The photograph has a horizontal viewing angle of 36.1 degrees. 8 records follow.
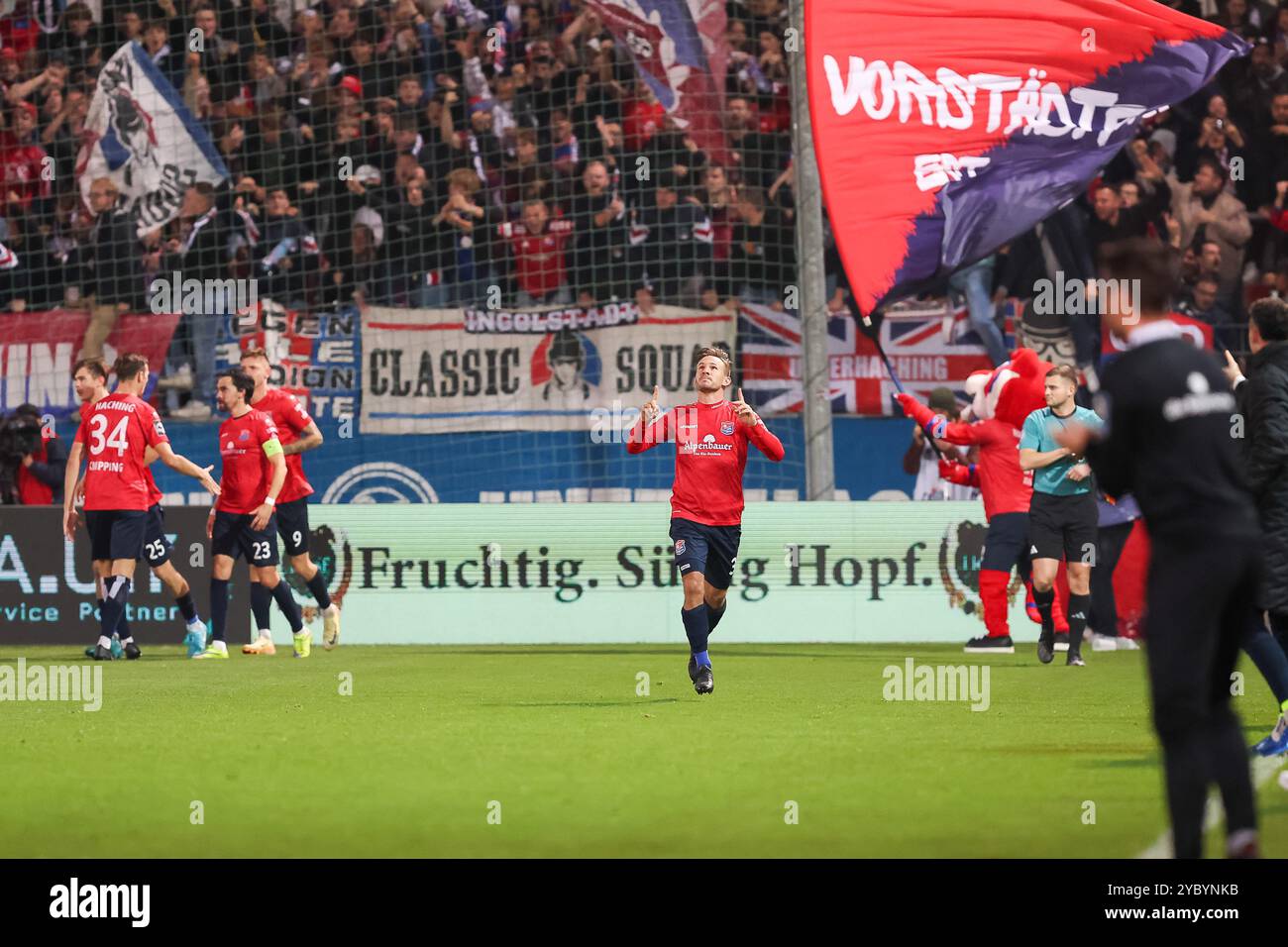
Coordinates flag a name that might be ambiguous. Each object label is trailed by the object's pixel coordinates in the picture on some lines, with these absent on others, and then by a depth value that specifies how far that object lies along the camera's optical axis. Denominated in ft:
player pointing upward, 36.22
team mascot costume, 47.78
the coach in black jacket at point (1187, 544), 16.44
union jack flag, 59.00
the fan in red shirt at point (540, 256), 61.72
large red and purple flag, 50.21
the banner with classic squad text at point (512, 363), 58.65
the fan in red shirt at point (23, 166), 67.05
